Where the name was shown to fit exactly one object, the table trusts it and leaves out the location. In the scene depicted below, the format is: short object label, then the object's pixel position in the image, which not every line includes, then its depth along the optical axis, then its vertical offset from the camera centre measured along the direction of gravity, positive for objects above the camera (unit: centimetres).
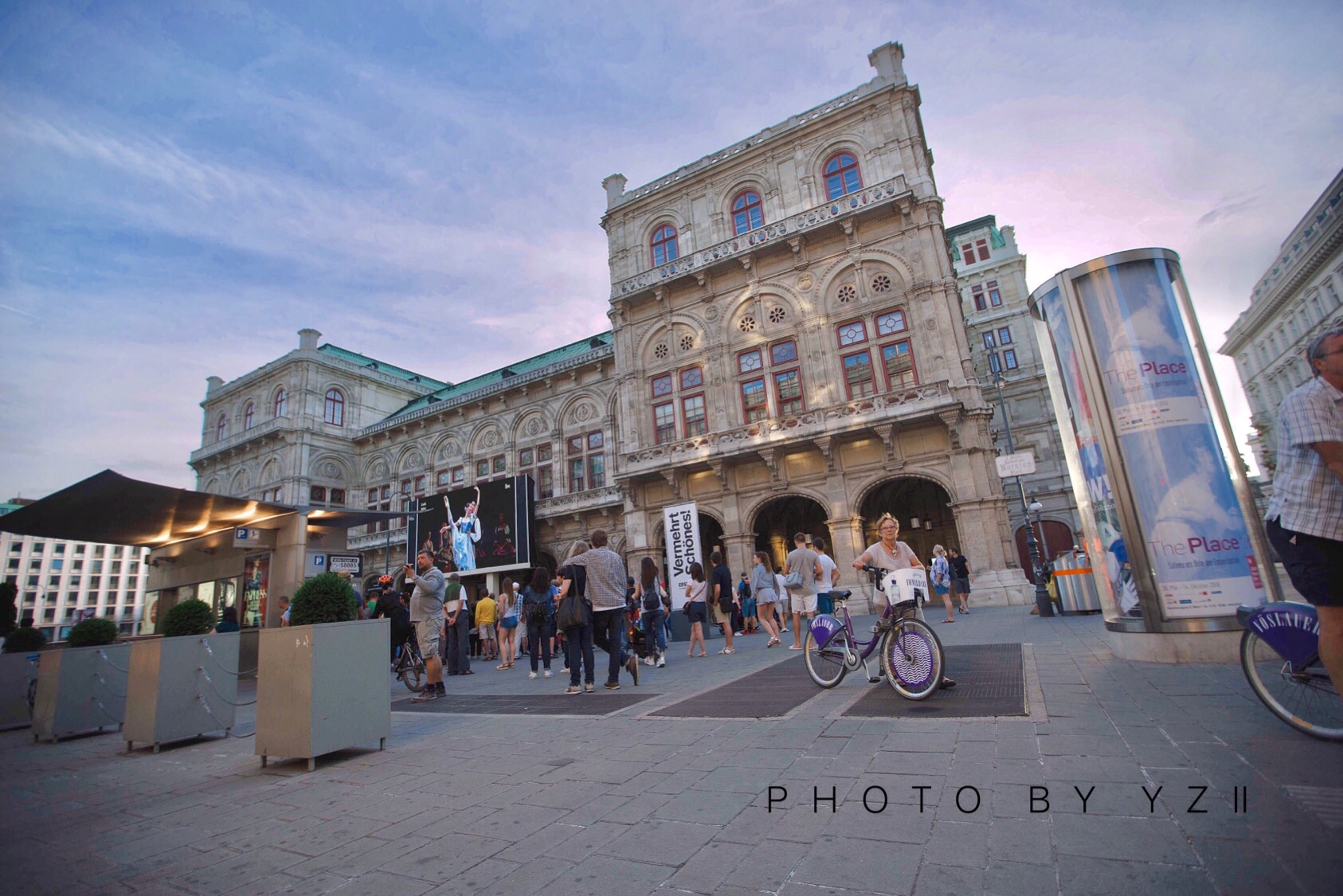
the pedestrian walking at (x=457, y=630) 1169 -37
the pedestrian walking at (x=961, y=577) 1623 -35
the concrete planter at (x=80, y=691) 740 -53
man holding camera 829 +0
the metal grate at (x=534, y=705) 648 -113
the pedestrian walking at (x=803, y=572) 939 +9
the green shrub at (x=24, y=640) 951 +16
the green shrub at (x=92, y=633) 799 +15
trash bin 1203 -62
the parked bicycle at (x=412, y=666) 897 -75
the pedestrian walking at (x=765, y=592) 1136 -17
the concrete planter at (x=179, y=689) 612 -52
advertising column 564 +85
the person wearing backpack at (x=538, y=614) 988 -17
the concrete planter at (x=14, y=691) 888 -53
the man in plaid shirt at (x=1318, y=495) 288 +17
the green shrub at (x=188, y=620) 660 +17
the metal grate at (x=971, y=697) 457 -105
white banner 2020 +158
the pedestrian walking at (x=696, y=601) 1144 -24
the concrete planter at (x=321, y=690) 481 -52
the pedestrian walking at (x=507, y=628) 1291 -45
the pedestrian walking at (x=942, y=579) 1320 -29
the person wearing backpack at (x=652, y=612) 1019 -34
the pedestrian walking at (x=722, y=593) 1145 -13
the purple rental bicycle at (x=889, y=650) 508 -68
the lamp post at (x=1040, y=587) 1212 -59
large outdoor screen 2627 +355
